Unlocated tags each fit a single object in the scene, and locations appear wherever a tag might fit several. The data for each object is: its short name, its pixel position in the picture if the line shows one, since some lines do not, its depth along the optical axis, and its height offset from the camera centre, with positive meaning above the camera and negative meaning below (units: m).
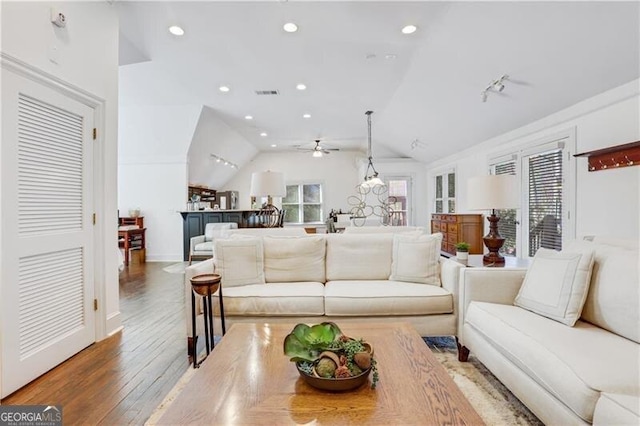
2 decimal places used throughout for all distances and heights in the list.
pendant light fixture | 5.33 +0.46
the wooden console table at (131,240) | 6.53 -0.59
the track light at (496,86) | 3.86 +1.54
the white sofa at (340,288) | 2.51 -0.63
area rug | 1.72 -1.08
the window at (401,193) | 9.29 +0.52
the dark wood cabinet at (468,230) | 6.02 -0.35
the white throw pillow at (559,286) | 1.85 -0.45
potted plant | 2.79 -0.35
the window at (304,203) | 10.52 +0.27
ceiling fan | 7.89 +1.78
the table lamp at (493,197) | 2.71 +0.12
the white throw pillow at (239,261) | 2.80 -0.43
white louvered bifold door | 2.04 -0.12
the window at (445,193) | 7.57 +0.45
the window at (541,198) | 3.97 +0.18
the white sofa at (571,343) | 1.28 -0.64
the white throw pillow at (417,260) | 2.80 -0.42
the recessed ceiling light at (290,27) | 3.41 +1.94
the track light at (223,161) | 8.19 +1.34
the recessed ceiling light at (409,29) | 3.47 +1.95
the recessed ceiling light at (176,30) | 3.55 +1.99
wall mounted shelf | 2.96 +0.53
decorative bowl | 1.24 -0.65
